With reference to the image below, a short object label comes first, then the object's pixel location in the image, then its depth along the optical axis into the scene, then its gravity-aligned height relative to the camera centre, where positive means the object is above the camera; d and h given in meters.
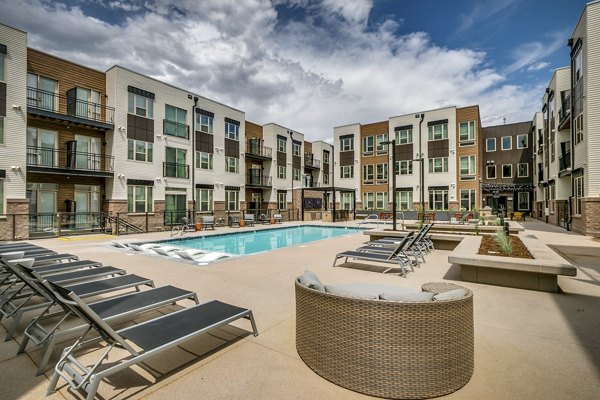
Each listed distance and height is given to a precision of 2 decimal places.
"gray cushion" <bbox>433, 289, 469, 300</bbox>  2.73 -0.88
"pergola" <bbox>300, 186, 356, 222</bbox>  27.59 +1.41
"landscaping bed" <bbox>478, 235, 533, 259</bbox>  6.86 -1.20
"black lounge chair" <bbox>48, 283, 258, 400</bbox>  2.50 -1.37
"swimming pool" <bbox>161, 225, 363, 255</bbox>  14.76 -2.19
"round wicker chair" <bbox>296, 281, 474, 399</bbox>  2.53 -1.28
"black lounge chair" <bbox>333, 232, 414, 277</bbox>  7.22 -1.39
